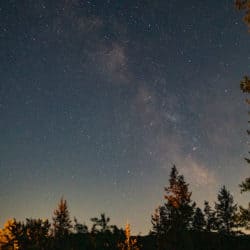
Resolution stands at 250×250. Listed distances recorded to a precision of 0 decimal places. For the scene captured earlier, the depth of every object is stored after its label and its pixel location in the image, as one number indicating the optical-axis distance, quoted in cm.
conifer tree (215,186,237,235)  4720
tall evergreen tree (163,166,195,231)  3183
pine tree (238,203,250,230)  1060
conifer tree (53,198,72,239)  5934
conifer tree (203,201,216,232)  4757
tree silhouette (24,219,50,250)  2679
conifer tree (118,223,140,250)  2514
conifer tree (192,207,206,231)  4864
